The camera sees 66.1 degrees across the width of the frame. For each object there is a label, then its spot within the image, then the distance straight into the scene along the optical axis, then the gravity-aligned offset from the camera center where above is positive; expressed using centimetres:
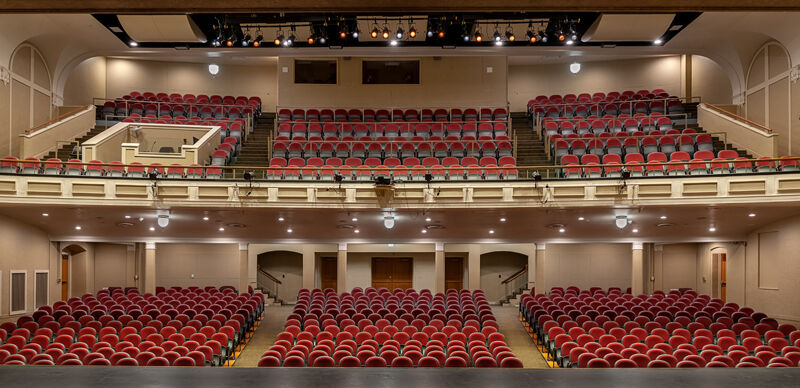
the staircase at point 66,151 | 1748 +132
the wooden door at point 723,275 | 2083 -268
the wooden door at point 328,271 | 2523 -307
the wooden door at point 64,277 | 2177 -288
